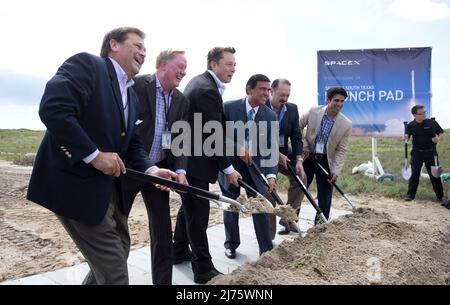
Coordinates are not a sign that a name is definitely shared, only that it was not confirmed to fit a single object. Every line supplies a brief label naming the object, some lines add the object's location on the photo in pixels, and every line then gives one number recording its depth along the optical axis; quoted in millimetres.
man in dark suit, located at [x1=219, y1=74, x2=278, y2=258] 3957
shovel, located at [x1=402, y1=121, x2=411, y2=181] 8977
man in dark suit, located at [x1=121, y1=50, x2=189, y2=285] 2988
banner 9070
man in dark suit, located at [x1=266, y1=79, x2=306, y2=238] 4625
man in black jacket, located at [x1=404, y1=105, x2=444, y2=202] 7637
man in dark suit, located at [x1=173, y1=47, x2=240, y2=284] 3436
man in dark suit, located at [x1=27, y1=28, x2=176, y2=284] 1894
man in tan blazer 4887
